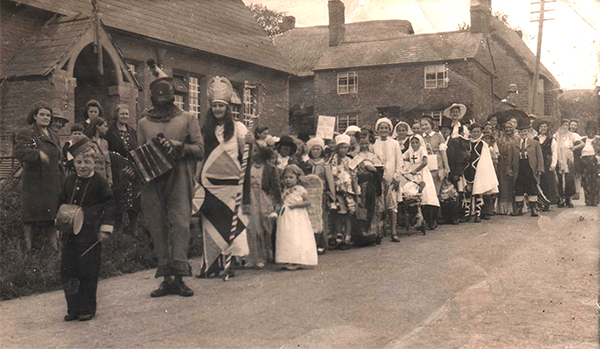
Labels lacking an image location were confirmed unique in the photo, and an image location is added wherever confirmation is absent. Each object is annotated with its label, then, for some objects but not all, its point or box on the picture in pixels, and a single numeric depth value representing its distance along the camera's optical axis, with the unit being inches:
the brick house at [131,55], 497.0
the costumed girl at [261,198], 309.1
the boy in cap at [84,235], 203.8
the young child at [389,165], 402.9
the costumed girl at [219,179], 276.1
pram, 424.8
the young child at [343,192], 372.5
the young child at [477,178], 492.1
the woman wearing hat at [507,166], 529.3
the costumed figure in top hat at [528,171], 517.7
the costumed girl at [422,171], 432.5
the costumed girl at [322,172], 360.5
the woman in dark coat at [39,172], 282.8
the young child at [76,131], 299.4
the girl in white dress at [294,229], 301.0
